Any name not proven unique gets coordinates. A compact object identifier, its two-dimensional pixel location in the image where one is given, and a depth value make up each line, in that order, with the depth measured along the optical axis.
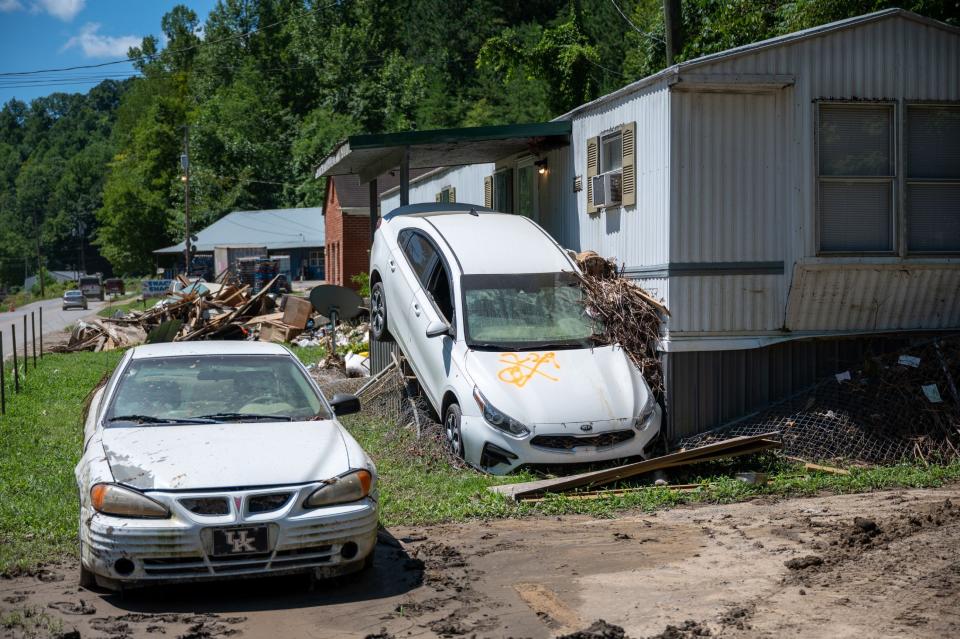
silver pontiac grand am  5.80
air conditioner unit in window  12.84
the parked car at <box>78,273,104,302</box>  74.94
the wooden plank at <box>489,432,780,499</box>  9.08
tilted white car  9.98
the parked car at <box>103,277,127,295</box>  80.38
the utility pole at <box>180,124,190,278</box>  58.88
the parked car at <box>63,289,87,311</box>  61.91
